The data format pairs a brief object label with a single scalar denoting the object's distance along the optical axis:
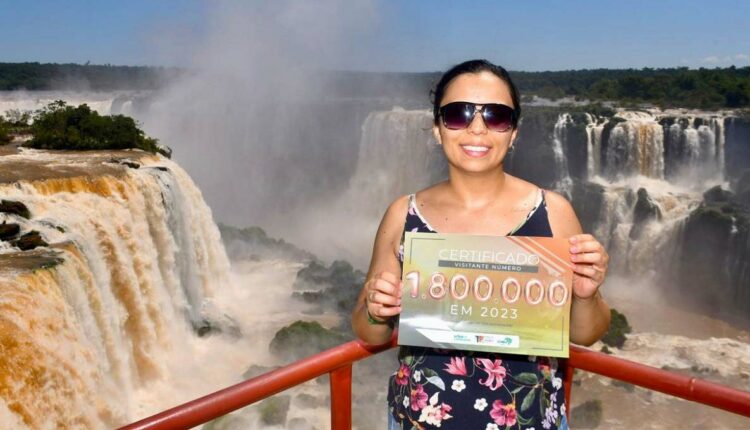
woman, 1.72
